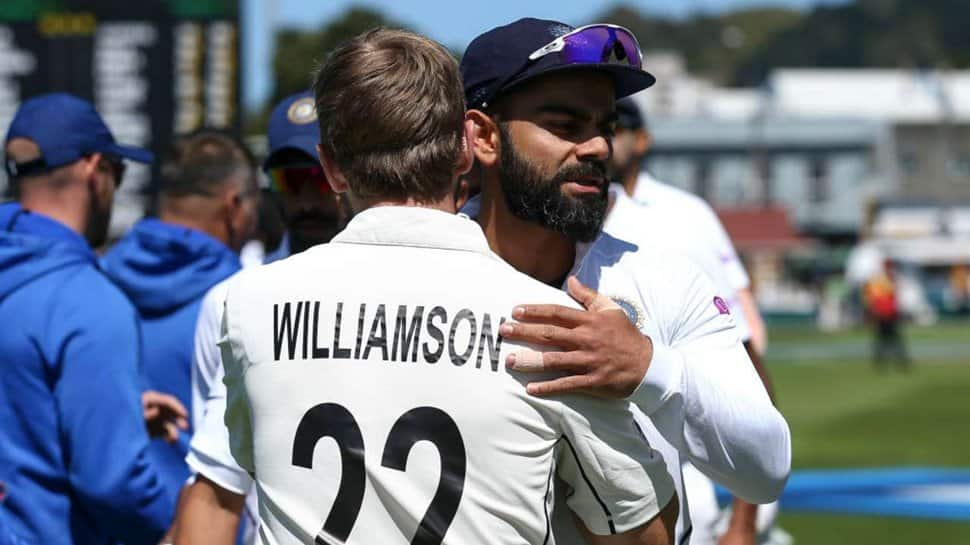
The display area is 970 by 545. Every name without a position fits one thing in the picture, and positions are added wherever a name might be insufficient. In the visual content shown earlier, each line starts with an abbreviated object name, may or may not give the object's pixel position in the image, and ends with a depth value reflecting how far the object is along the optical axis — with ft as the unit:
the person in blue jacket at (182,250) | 33.37
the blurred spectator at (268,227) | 42.83
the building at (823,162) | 451.12
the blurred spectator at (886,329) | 186.17
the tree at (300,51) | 393.29
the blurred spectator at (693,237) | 33.04
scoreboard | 74.33
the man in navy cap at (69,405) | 27.09
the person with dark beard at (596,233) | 18.85
